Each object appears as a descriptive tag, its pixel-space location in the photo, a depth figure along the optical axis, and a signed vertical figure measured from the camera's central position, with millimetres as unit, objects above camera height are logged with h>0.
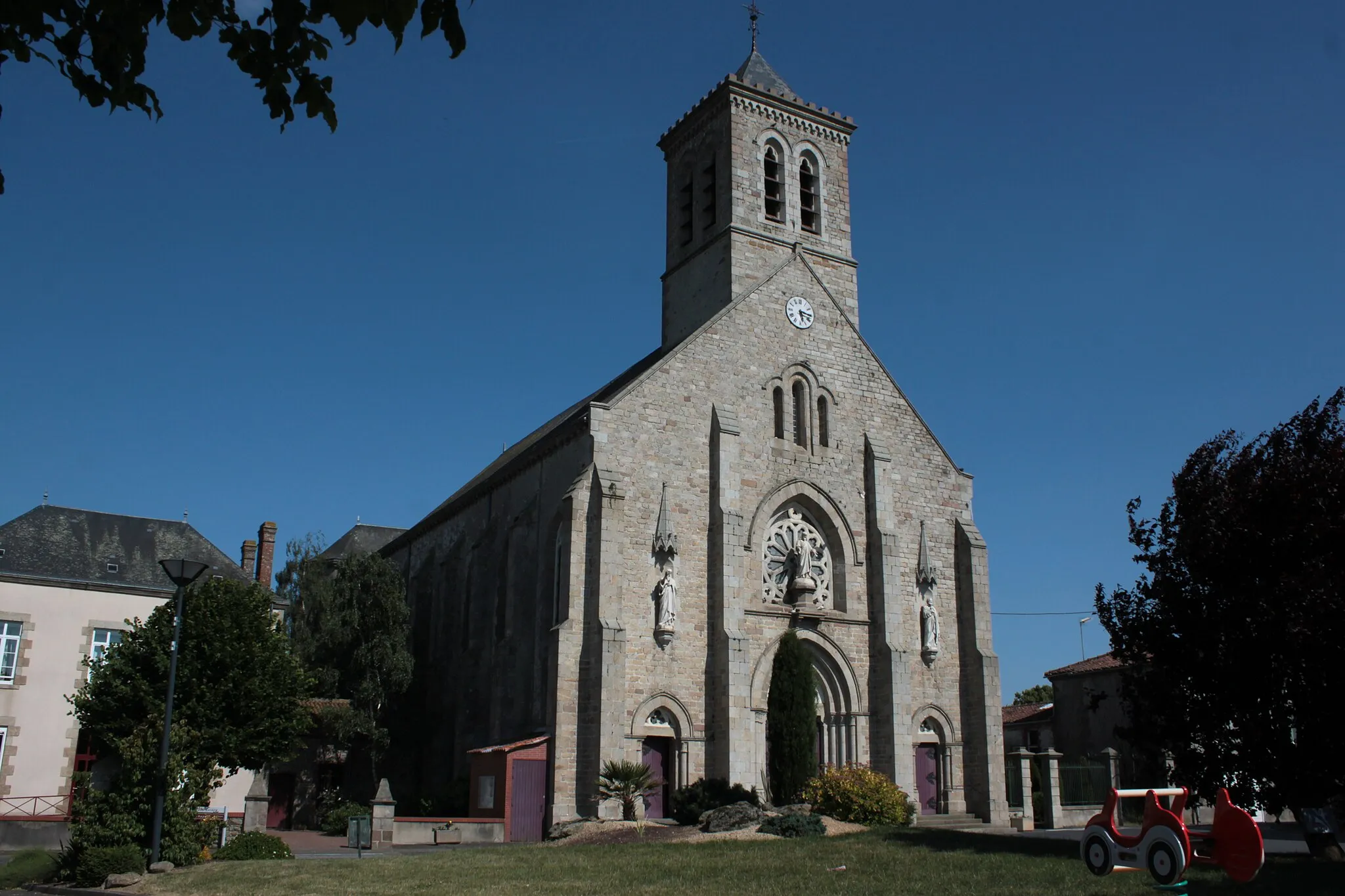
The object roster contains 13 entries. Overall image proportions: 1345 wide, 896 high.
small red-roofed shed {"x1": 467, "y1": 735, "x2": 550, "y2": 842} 23156 -703
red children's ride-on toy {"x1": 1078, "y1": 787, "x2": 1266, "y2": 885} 11133 -839
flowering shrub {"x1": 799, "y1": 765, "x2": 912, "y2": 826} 23188 -795
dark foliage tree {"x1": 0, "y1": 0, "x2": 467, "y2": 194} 4988 +3171
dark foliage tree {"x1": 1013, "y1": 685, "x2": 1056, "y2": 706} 70562 +4029
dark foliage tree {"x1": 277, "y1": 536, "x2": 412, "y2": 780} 31234 +3182
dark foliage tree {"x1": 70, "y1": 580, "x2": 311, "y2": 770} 24312 +1449
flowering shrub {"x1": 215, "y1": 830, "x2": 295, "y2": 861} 19203 -1630
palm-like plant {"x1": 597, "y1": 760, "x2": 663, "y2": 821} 22828 -545
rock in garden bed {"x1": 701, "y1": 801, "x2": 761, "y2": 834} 21016 -1130
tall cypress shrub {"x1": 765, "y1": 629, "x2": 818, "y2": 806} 25219 +743
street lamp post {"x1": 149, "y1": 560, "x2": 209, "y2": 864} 17312 +1282
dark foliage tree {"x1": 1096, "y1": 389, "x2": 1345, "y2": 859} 17078 +2180
